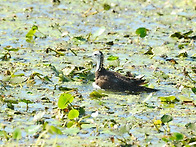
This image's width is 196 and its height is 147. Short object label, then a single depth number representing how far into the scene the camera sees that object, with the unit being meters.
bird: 18.39
